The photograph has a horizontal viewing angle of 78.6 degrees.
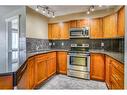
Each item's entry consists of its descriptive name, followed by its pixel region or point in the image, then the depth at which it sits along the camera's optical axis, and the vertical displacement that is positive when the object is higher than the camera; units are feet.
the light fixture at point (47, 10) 7.12 +3.56
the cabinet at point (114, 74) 3.86 -1.68
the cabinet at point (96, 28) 7.96 +1.80
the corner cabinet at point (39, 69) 5.18 -1.92
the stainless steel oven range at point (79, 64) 7.54 -1.85
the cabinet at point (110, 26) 6.71 +1.81
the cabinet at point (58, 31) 9.04 +1.79
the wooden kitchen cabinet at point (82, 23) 8.28 +2.44
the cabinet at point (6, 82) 2.31 -1.10
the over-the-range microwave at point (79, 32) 8.22 +1.44
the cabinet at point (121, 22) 5.54 +1.76
